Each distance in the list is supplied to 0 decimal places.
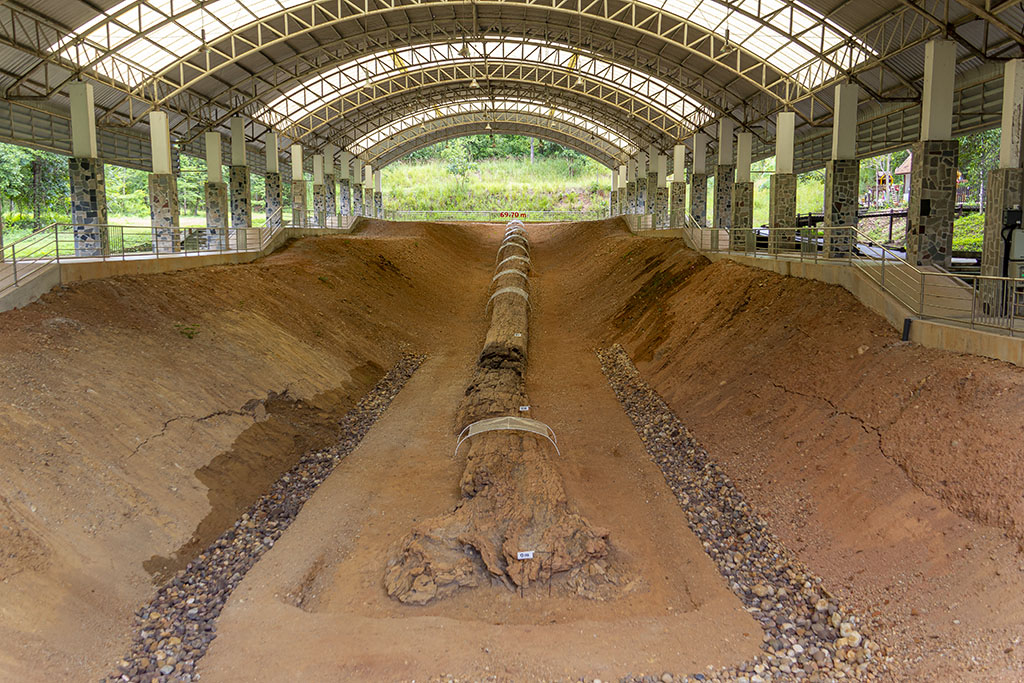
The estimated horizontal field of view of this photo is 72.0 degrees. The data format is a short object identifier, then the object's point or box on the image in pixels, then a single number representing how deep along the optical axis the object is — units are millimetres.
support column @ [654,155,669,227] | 45844
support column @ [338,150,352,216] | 52375
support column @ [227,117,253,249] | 34344
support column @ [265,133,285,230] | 39281
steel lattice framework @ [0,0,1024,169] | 21742
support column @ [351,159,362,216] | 55647
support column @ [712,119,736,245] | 34031
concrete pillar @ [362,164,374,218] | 57938
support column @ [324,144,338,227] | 50094
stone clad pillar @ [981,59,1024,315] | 15398
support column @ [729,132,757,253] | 30906
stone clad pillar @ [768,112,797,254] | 26250
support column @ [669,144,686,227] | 40281
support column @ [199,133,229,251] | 31953
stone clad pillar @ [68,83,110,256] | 23156
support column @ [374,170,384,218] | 62594
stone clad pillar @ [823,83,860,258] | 22750
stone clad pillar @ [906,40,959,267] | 17375
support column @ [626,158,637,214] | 52497
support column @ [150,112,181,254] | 26938
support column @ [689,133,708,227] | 38344
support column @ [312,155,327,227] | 48406
